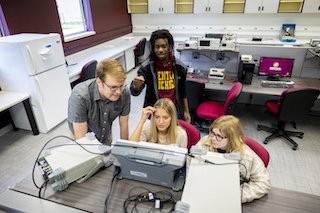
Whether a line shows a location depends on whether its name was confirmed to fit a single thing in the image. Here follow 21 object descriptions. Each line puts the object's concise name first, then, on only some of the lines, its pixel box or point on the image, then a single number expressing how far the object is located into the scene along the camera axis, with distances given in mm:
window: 4004
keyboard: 2852
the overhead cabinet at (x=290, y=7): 4977
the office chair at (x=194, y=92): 2715
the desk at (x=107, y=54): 3652
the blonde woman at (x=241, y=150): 1029
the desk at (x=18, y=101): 2520
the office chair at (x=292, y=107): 2396
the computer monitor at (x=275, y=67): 3056
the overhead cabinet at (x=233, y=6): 5219
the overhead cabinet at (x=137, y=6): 5900
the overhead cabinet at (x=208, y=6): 5254
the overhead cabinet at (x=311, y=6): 4730
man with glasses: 1230
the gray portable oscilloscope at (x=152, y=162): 923
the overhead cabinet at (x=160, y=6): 5625
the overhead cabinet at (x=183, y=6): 5609
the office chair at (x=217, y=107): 2365
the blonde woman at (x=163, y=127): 1530
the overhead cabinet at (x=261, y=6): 4941
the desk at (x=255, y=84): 2754
